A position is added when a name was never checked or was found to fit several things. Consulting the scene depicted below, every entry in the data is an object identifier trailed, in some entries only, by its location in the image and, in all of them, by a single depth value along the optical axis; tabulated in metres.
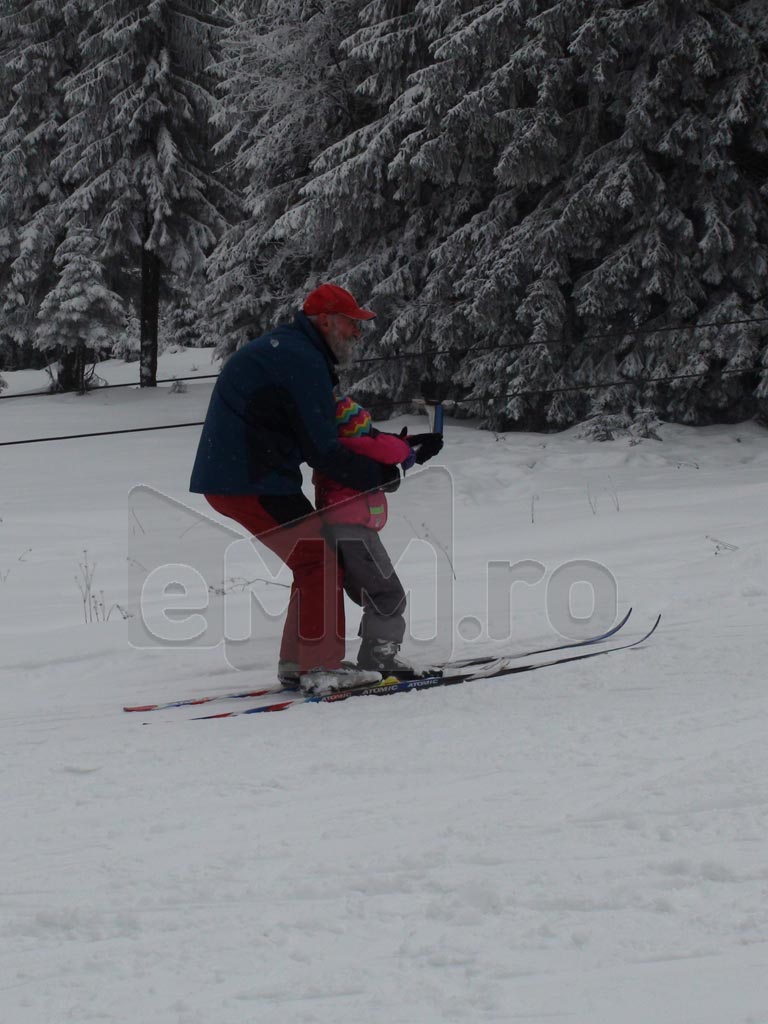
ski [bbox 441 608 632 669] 9.85
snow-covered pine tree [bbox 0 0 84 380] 40.53
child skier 9.09
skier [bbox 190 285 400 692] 8.65
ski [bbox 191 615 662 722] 8.87
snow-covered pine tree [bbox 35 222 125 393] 38.18
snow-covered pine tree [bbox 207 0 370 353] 27.30
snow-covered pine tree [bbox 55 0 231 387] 38.16
